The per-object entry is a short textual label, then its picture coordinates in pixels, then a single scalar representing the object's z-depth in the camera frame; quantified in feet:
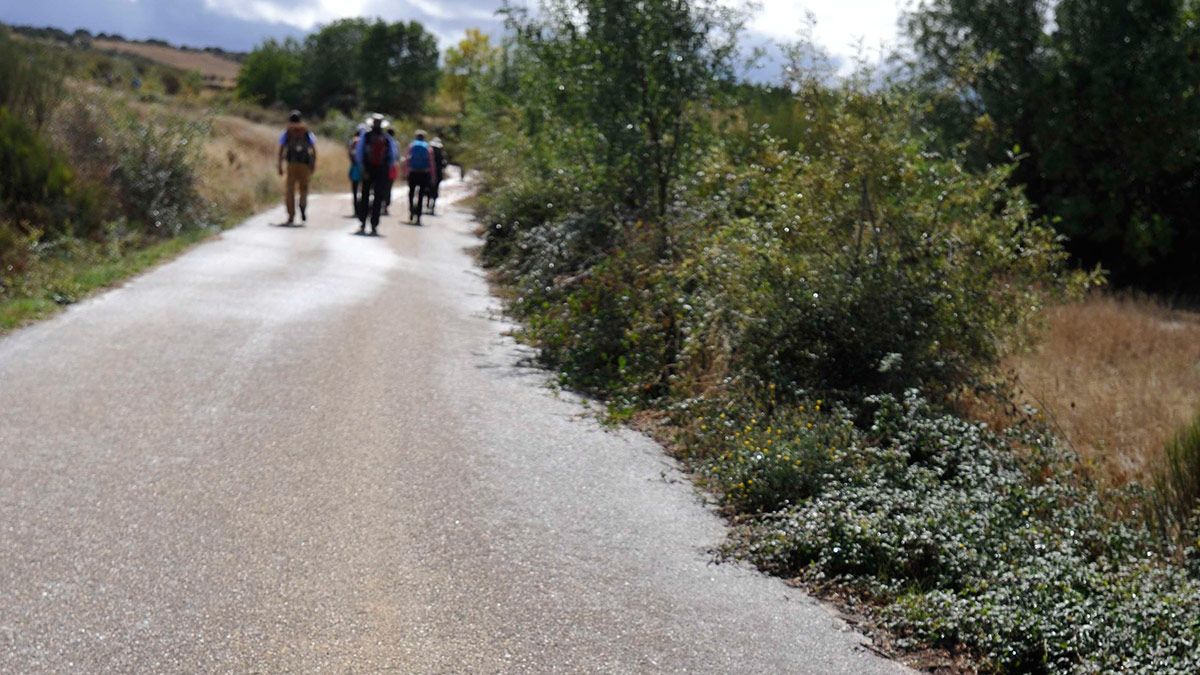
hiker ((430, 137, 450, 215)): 103.82
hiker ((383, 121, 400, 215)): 76.88
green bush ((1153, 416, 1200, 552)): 26.27
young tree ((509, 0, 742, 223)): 45.78
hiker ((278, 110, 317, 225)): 74.02
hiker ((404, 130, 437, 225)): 86.38
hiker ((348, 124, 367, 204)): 77.92
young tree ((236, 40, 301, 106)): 333.21
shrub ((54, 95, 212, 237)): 66.64
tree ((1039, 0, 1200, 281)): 89.76
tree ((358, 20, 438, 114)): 321.93
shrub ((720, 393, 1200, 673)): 19.43
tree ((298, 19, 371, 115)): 334.24
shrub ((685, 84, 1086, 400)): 32.89
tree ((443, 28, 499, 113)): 239.99
